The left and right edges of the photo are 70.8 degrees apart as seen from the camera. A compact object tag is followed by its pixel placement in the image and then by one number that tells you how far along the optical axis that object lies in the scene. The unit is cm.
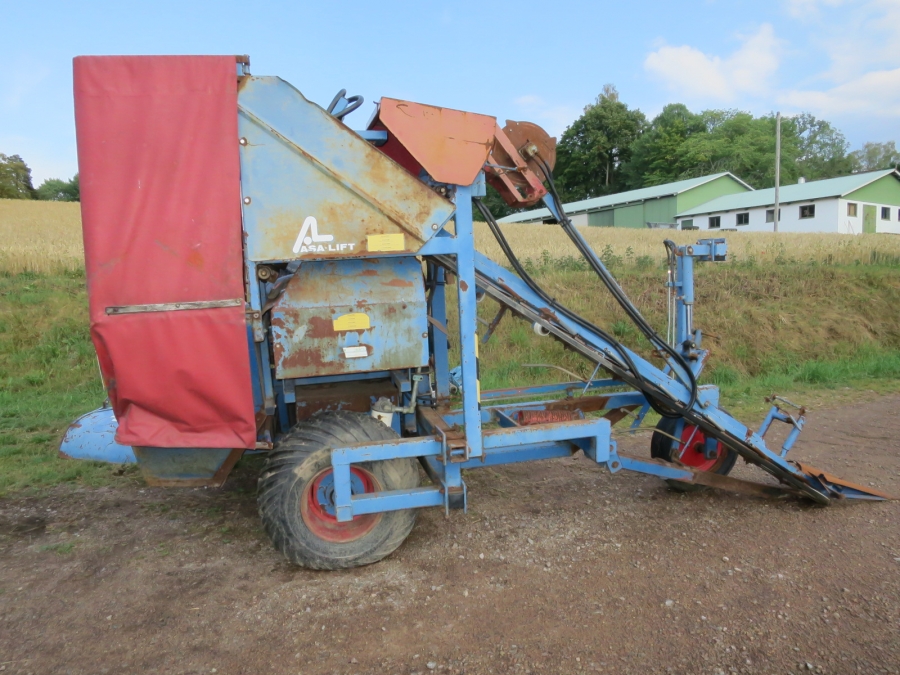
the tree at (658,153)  5144
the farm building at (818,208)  3584
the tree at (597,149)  5562
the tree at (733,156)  5028
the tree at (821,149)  6925
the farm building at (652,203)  4088
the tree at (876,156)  7431
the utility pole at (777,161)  2902
